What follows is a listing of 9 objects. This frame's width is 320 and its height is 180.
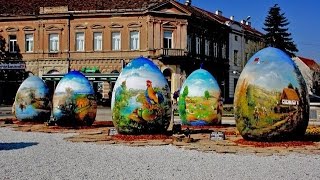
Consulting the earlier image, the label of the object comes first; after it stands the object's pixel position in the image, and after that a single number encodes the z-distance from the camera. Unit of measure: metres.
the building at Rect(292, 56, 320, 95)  67.06
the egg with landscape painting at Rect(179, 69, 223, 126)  21.02
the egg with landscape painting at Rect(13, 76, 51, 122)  23.20
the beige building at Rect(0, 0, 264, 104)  49.62
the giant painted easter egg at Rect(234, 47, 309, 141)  14.31
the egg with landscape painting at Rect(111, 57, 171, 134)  16.50
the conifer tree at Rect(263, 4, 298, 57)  62.97
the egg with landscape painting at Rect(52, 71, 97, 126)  20.88
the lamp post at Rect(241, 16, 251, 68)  67.64
